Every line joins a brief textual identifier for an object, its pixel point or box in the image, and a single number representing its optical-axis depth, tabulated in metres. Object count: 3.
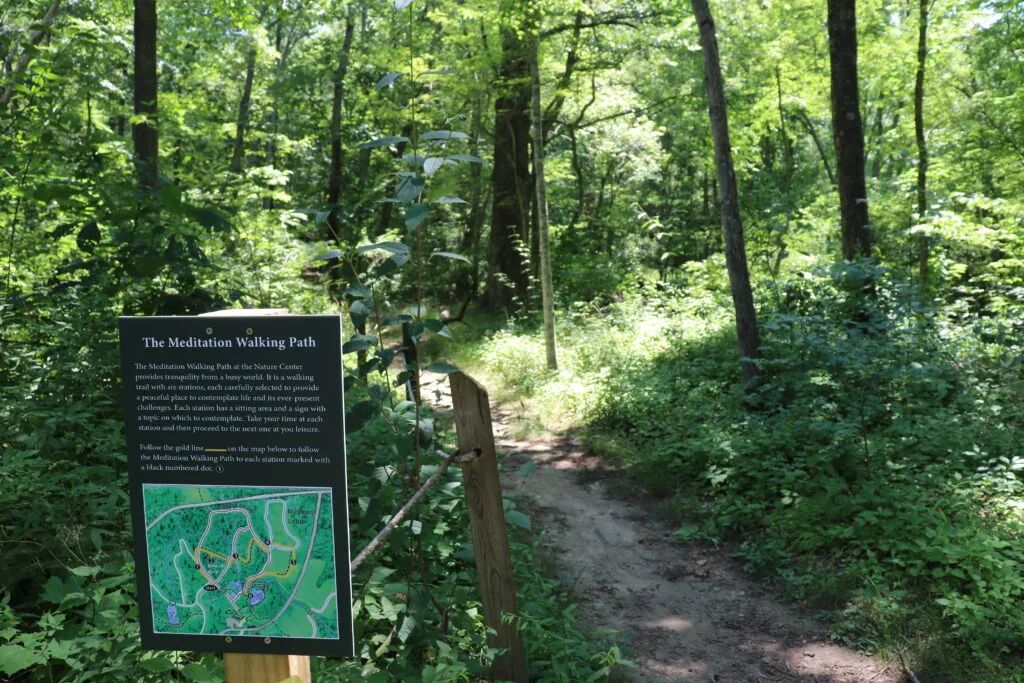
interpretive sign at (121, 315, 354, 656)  2.00
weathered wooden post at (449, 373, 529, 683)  3.17
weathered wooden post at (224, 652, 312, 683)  2.11
